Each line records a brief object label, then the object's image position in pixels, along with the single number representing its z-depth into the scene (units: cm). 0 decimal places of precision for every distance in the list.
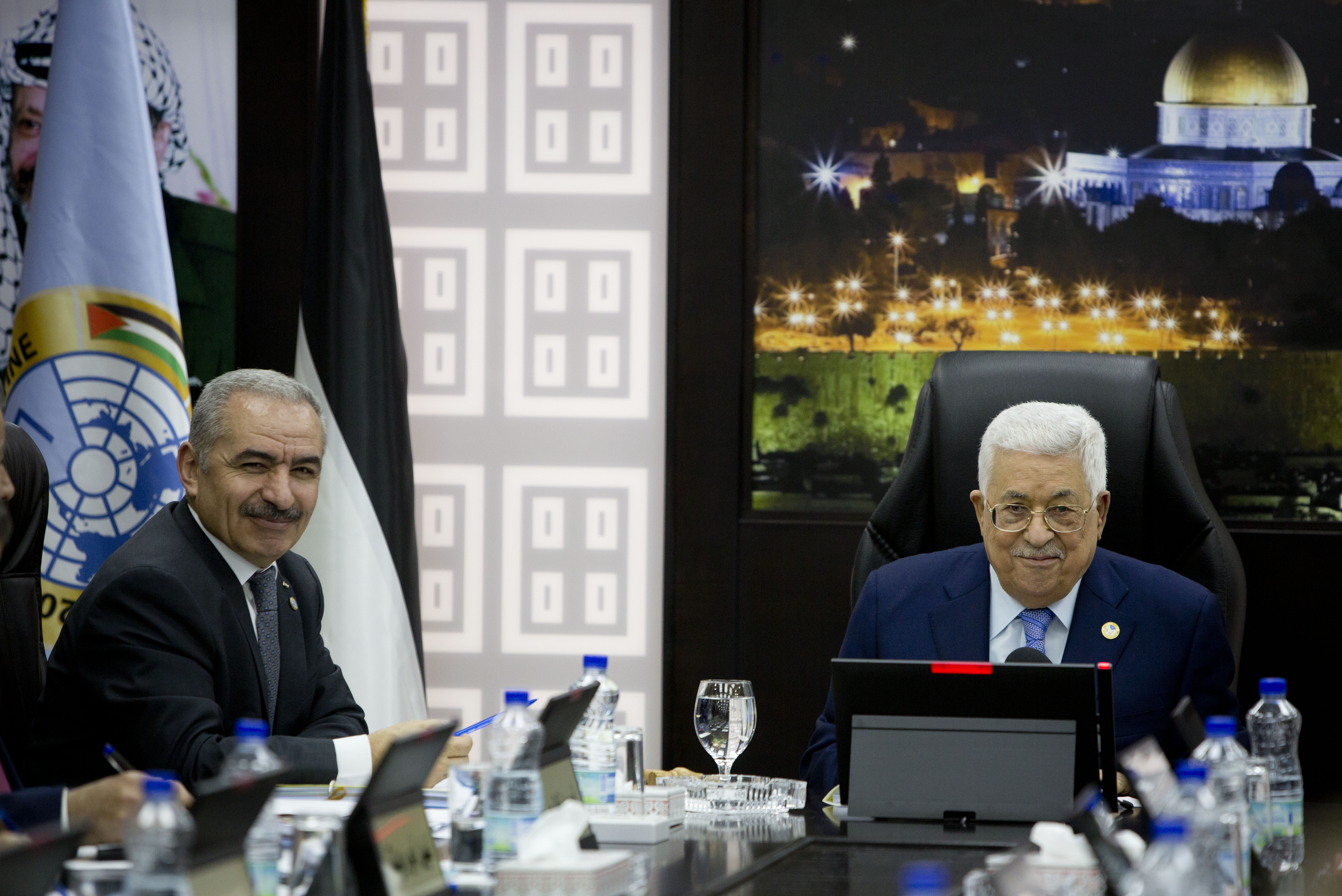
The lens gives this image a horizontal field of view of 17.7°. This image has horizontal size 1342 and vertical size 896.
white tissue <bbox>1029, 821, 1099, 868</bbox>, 424
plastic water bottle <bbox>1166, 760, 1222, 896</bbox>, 415
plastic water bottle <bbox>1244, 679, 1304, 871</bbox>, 450
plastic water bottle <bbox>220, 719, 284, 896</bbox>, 421
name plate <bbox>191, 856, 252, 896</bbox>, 391
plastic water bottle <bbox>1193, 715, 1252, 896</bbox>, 433
